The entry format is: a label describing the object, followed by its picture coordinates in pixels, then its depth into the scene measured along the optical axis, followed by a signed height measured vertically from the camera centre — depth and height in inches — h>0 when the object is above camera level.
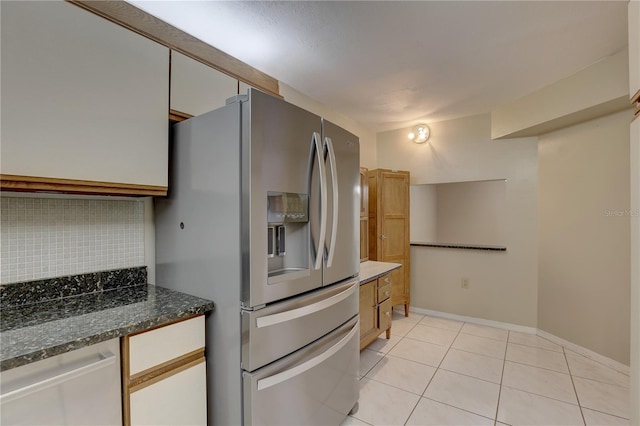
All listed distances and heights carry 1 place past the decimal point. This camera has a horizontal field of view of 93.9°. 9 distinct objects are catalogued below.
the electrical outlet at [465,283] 140.0 -33.7
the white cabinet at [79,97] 41.5 +18.1
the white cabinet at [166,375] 43.6 -25.9
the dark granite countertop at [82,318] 35.7 -16.0
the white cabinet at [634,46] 35.6 +20.3
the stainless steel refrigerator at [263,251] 48.8 -7.5
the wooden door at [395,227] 137.2 -7.2
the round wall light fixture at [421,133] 147.3 +39.0
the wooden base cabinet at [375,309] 98.7 -34.8
